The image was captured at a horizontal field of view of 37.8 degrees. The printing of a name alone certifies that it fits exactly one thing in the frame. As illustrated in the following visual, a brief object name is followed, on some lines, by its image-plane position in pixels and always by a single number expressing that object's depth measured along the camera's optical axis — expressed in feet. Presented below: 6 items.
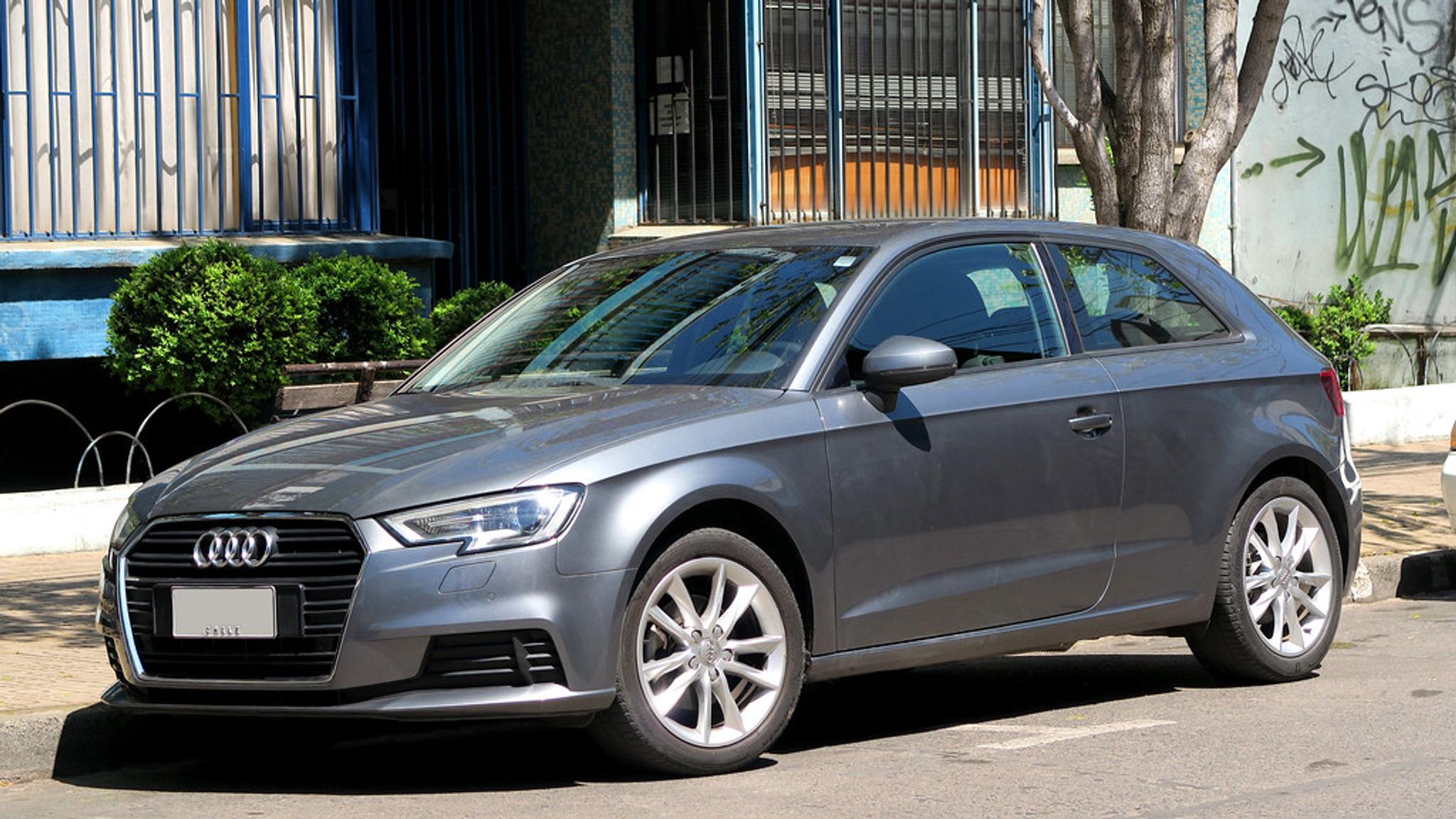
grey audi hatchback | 18.49
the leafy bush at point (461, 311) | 46.73
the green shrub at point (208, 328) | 39.37
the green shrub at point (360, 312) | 41.86
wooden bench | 34.45
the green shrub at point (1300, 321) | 56.76
